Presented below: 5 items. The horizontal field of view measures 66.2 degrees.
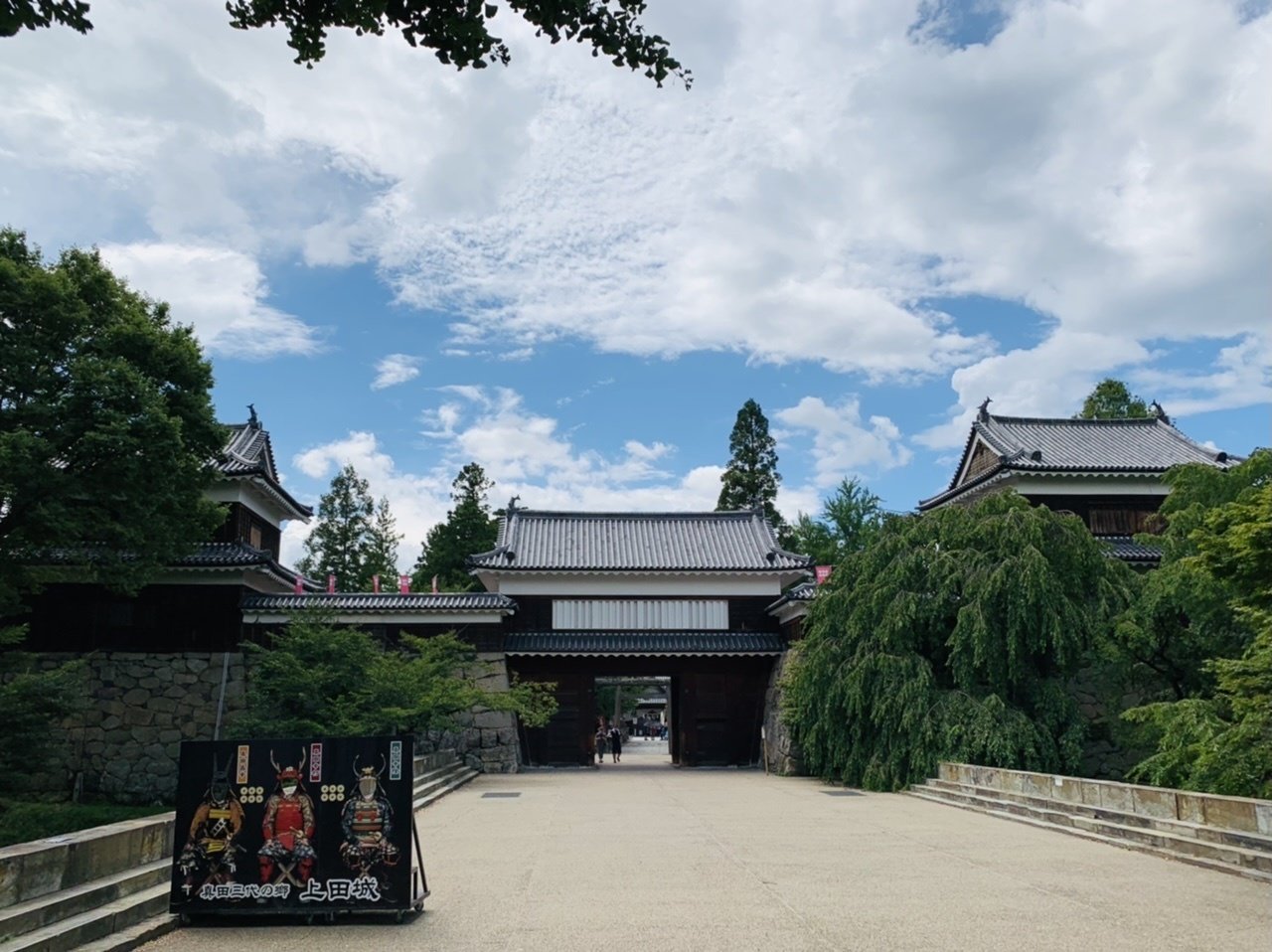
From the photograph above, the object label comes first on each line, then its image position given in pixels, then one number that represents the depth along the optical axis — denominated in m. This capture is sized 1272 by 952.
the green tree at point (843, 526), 39.03
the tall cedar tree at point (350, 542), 41.50
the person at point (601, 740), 32.06
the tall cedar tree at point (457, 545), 42.88
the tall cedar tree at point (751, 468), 44.34
